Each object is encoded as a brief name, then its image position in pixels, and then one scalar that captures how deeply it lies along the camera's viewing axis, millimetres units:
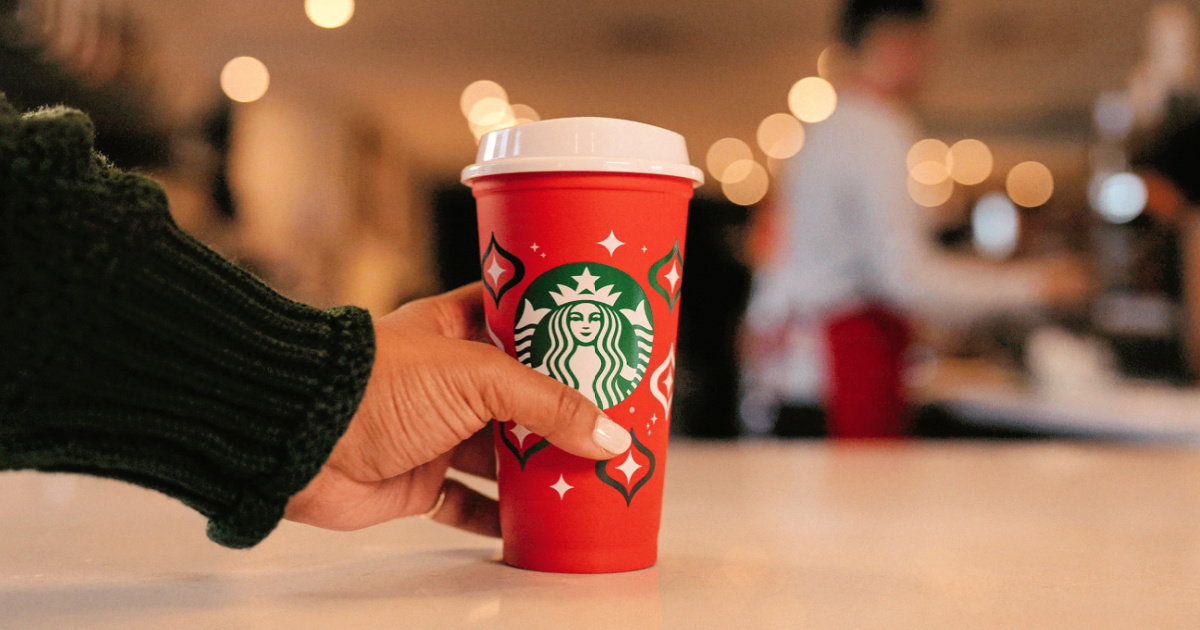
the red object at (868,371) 2133
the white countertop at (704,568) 464
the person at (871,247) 2098
